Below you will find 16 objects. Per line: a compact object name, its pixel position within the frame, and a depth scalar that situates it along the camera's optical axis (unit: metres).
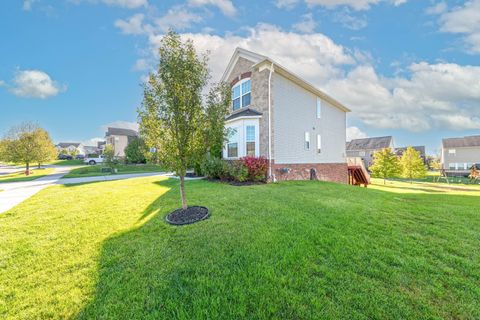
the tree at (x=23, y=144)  21.52
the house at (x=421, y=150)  54.47
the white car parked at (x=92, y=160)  37.97
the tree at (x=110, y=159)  22.97
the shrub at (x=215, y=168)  12.00
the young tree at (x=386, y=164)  27.95
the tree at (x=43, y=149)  22.46
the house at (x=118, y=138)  47.29
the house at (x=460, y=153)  38.94
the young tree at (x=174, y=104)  5.27
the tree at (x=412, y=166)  28.41
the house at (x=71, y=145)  77.69
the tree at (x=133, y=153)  32.03
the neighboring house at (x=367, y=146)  48.75
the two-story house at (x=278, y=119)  12.09
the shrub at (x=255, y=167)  11.21
